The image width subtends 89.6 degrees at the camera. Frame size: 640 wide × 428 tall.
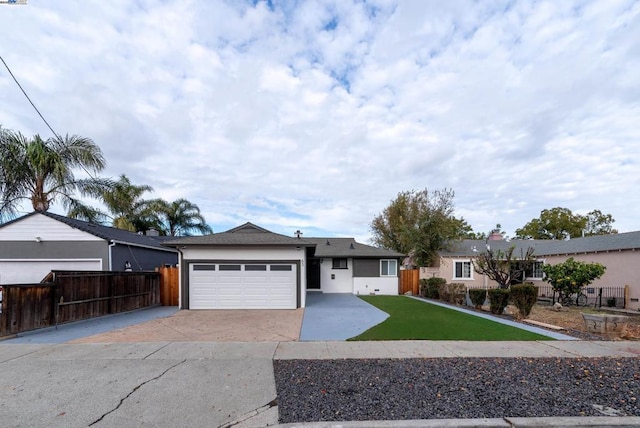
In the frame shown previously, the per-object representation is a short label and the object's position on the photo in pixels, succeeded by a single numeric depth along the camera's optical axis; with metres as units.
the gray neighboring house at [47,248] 14.12
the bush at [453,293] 15.58
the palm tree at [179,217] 29.62
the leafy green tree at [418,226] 24.48
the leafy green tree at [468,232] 33.81
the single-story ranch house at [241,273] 13.57
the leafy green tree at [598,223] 42.56
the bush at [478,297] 13.57
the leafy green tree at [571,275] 14.18
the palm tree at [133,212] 24.88
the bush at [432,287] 17.72
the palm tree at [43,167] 15.58
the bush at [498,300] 12.14
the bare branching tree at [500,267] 14.12
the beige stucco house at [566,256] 15.55
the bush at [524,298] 11.12
